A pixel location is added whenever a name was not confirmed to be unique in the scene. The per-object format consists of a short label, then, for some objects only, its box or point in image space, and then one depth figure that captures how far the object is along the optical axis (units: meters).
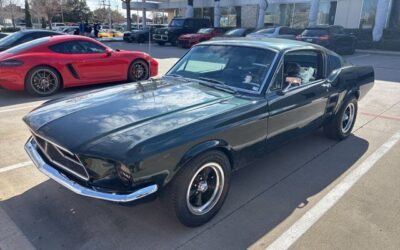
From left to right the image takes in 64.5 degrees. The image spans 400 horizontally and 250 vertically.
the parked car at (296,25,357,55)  15.39
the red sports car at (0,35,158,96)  6.62
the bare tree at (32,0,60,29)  44.31
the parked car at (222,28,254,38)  18.48
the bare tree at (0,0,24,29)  42.55
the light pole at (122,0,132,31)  34.99
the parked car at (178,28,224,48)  19.33
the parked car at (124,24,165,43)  24.58
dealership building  22.62
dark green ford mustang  2.30
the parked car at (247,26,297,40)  16.23
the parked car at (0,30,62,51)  8.88
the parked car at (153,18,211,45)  21.53
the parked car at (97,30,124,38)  35.81
